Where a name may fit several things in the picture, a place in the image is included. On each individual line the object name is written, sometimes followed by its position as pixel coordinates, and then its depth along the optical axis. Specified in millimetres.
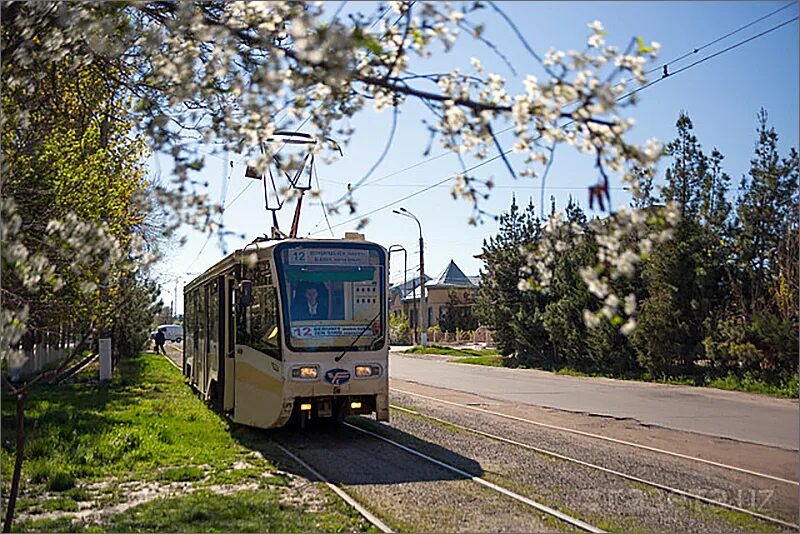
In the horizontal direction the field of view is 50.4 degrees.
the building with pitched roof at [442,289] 76938
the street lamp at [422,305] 47978
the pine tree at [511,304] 35125
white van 85750
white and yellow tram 11961
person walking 56000
